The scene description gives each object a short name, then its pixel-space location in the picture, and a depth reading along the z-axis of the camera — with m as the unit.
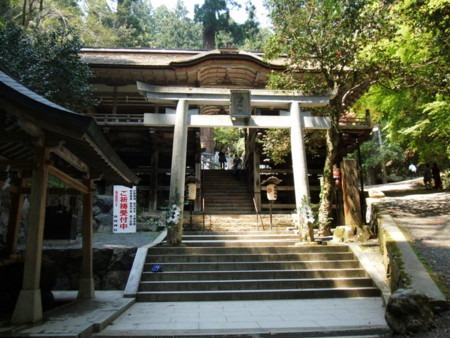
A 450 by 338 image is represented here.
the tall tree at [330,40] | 9.52
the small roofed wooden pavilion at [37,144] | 3.61
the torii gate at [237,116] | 9.09
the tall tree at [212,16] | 28.30
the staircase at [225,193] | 14.08
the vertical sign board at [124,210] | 11.20
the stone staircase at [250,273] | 6.27
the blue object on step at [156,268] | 6.96
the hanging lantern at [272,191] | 11.02
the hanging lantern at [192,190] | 10.44
